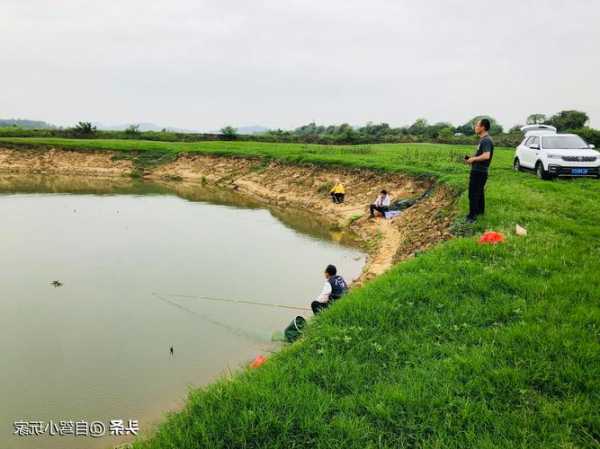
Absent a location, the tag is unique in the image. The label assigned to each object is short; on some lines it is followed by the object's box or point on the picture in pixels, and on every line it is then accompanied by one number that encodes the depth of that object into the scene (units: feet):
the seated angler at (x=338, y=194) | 82.33
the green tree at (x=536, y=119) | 177.99
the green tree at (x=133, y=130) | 178.40
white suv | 54.03
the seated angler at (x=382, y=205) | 67.41
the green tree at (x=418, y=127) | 205.59
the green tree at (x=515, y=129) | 179.63
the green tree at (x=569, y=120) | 164.56
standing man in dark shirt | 31.89
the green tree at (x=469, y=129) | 197.66
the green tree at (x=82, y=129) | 173.07
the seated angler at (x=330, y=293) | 29.50
